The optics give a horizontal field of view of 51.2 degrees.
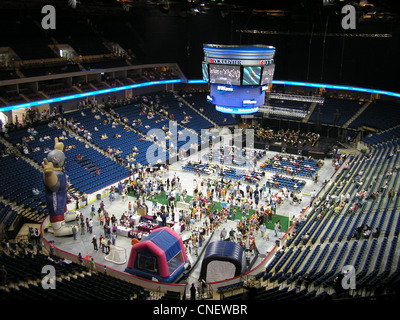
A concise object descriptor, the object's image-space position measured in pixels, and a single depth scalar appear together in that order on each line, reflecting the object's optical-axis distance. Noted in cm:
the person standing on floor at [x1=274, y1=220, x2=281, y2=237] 2822
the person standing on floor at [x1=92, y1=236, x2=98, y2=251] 2559
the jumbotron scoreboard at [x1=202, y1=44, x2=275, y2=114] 3422
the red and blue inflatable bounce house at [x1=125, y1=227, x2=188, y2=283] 2202
